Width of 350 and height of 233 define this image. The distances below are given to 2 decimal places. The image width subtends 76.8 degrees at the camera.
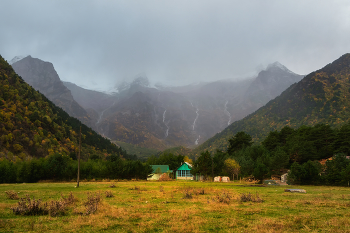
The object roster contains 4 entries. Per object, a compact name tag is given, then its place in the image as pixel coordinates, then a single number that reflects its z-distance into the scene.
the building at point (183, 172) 83.97
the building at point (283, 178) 56.61
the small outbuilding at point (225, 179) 60.98
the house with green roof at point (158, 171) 80.41
